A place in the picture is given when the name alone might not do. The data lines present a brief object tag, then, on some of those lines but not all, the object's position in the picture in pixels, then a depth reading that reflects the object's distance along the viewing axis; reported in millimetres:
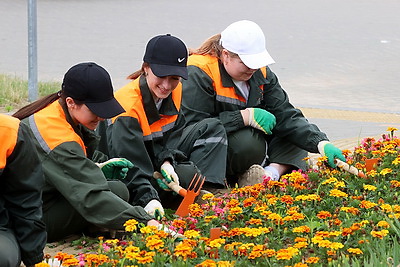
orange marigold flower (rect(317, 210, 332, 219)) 6982
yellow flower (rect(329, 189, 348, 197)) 7594
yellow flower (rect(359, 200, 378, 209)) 7281
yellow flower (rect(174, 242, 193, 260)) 5962
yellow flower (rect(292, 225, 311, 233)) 6523
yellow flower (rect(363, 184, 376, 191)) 7900
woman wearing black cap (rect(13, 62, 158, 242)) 7465
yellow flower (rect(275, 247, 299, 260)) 5806
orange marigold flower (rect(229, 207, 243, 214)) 7227
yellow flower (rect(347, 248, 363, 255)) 6081
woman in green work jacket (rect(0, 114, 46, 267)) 6384
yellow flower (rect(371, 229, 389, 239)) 6370
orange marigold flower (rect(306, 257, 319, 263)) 5950
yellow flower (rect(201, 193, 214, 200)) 7953
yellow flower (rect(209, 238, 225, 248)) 6122
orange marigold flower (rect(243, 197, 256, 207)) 7594
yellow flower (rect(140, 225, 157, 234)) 6441
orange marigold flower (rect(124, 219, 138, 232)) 6560
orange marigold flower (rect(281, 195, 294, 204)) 7628
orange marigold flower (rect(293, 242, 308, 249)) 6147
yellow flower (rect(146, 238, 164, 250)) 6095
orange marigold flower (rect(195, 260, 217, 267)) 5670
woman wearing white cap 9694
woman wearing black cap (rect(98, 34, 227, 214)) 8627
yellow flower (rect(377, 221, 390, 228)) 6663
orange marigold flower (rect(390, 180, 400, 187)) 8068
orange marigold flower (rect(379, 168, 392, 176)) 8396
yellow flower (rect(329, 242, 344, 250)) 6043
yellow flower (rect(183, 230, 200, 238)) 6459
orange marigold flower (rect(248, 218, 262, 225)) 6995
